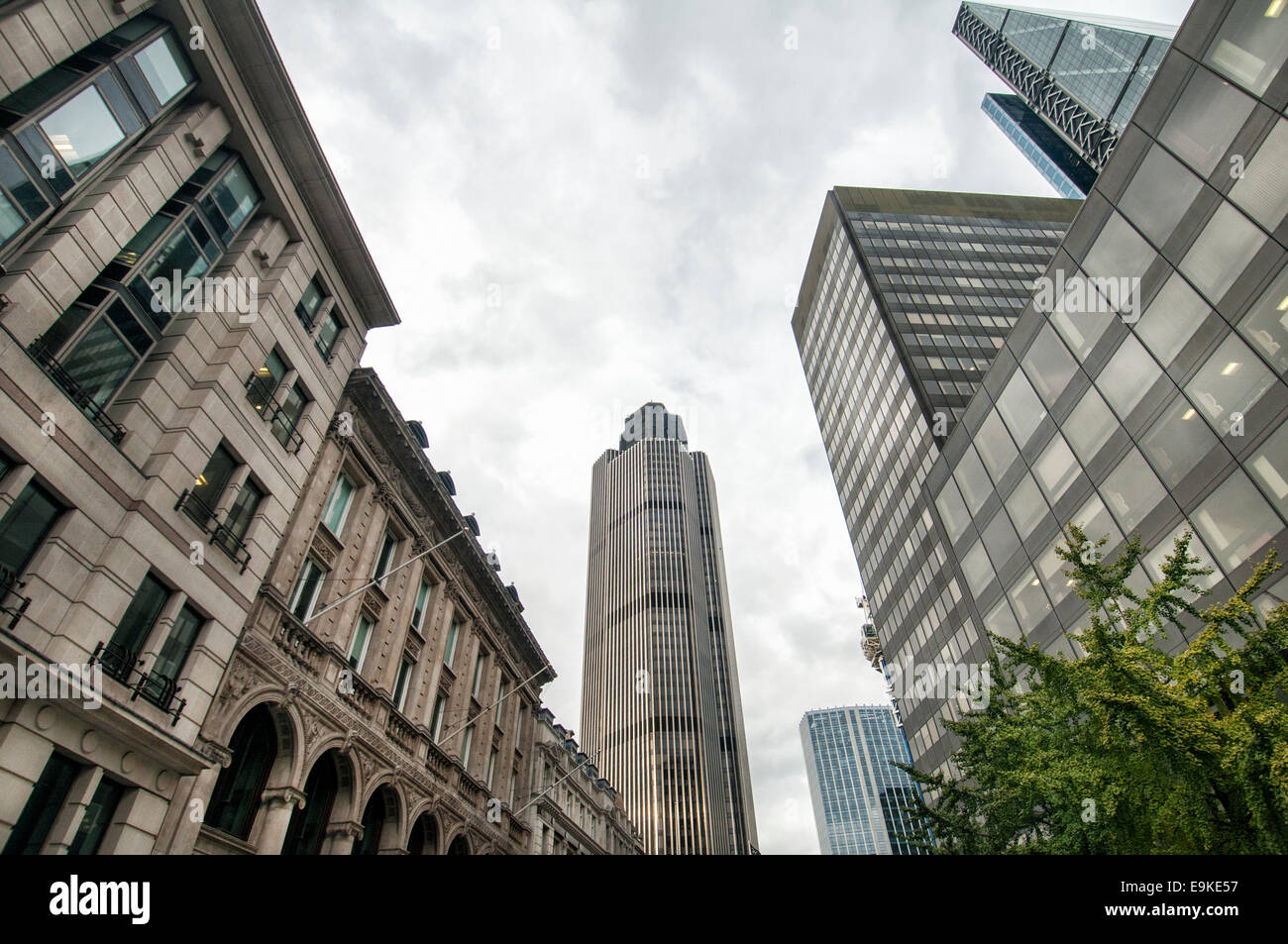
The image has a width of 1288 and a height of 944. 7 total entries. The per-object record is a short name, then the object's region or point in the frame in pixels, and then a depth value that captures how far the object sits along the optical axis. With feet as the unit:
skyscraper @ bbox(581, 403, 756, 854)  409.28
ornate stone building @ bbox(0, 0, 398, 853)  39.93
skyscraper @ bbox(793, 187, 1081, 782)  160.25
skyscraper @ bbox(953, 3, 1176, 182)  371.97
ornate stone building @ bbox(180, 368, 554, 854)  57.36
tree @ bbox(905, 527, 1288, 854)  35.76
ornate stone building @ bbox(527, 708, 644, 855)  124.98
